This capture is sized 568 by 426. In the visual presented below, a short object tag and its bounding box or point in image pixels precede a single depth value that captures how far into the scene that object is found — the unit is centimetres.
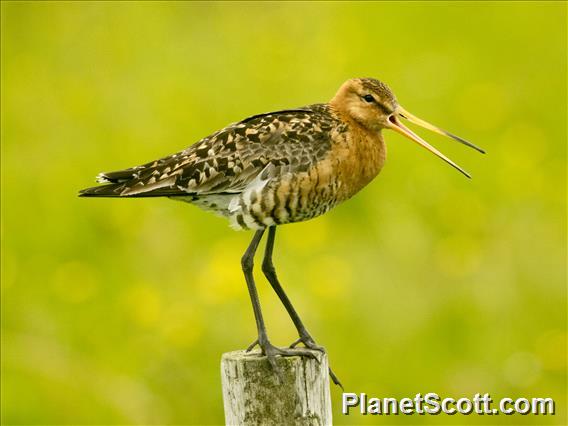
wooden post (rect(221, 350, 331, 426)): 1353
